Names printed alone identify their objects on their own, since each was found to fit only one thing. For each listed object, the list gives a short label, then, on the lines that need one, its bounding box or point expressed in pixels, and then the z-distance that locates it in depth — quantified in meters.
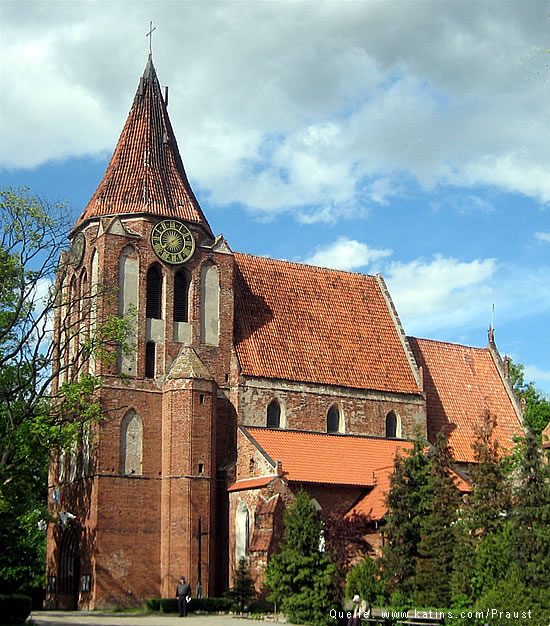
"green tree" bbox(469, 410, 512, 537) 33.88
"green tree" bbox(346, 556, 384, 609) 32.75
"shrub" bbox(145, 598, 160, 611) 37.42
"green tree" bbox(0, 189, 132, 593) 32.50
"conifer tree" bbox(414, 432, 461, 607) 32.31
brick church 39.47
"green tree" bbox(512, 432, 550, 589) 28.75
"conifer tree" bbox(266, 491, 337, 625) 31.84
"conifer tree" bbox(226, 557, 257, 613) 36.34
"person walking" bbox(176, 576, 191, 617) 34.97
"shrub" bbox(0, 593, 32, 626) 28.95
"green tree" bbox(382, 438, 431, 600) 33.47
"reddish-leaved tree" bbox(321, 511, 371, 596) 35.59
